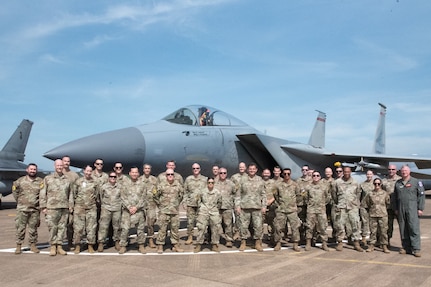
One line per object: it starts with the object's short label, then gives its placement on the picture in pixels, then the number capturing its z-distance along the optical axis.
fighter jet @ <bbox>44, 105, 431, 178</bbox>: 7.65
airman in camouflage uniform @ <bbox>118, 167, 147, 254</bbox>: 6.73
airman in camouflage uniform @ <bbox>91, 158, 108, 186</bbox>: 7.30
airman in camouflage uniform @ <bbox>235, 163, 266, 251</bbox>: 7.21
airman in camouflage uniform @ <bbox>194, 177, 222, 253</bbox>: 6.89
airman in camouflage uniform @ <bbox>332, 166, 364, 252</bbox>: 7.20
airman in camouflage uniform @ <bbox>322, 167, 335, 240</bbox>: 7.75
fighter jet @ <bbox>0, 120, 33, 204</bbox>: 19.23
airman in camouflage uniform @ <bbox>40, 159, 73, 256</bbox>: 6.51
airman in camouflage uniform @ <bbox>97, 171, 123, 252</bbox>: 6.75
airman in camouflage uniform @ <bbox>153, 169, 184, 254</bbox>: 6.85
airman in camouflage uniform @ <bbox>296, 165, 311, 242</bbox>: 7.69
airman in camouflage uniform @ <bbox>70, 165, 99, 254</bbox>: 6.66
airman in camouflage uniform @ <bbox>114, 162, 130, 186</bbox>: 7.21
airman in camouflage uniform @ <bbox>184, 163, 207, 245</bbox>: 7.57
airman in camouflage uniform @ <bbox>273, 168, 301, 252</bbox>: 7.13
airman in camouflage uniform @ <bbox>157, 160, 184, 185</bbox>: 7.36
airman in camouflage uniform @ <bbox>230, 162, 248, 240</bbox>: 7.64
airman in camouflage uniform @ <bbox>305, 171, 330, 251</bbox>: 7.19
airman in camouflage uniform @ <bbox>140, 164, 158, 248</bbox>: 7.65
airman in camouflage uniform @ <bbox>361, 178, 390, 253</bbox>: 7.09
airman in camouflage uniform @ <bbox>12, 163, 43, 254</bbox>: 6.71
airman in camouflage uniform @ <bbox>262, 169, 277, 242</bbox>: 7.75
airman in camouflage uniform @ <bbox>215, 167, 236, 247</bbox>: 7.79
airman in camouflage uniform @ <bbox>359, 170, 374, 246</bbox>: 7.57
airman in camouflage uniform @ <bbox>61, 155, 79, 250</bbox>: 7.05
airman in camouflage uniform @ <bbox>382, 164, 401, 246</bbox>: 7.35
